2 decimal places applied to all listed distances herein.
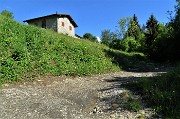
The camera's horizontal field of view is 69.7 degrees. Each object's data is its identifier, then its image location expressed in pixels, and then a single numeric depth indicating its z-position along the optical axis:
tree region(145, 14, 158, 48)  30.69
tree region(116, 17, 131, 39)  38.49
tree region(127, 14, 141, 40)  36.22
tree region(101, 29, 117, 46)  44.22
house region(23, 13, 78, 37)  22.90
